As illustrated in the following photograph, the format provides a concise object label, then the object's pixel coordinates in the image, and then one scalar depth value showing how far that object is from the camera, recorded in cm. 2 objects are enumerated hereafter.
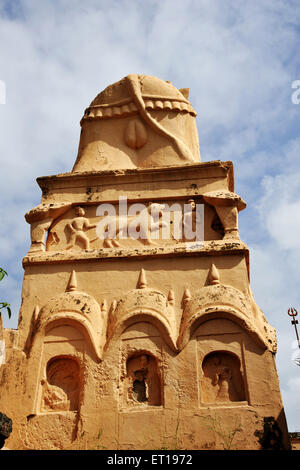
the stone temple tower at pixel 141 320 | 696
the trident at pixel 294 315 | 1548
